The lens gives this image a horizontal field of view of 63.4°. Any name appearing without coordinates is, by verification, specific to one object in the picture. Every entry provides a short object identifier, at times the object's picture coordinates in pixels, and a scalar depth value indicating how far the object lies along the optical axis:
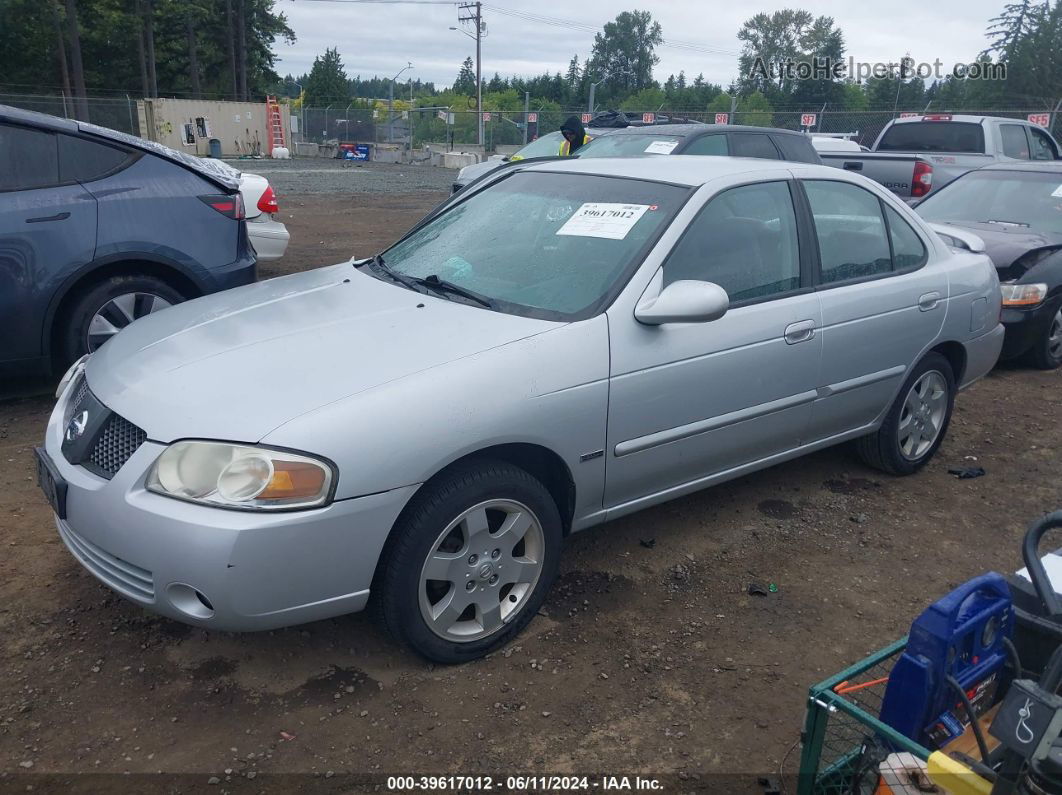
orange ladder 38.75
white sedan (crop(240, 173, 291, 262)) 7.68
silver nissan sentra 2.52
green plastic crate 1.87
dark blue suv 4.75
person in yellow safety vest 10.72
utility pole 41.72
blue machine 1.89
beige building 35.44
